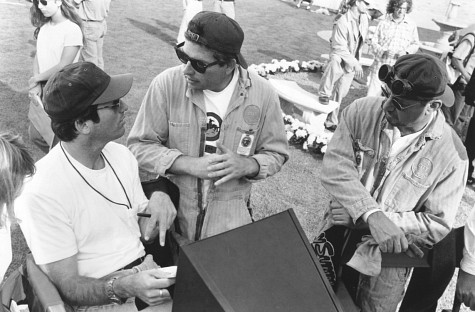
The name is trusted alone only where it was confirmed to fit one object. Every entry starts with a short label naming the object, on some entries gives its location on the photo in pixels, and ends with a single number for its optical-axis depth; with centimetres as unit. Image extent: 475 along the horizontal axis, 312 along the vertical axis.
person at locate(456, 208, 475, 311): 246
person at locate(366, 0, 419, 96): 651
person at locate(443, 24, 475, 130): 593
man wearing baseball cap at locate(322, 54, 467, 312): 227
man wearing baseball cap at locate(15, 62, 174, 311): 207
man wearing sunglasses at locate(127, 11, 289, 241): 256
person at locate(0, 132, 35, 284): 198
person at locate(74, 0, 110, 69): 643
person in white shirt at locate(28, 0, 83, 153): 435
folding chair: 200
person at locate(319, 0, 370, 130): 672
